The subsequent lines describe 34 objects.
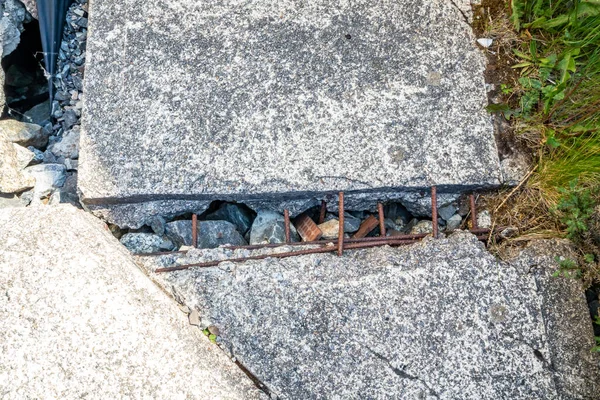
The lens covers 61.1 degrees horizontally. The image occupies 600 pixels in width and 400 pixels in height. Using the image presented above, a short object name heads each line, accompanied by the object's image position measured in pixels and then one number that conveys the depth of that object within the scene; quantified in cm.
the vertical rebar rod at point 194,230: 197
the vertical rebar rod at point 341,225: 191
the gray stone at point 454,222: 204
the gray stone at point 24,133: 227
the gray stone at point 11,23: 243
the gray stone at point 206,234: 200
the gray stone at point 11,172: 209
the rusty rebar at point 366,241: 193
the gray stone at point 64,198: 212
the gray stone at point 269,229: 202
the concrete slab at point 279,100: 192
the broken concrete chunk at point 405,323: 171
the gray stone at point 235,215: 210
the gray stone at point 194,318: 176
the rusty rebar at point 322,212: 202
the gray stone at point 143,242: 199
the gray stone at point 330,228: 203
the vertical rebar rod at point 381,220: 199
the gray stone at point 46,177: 215
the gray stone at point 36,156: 225
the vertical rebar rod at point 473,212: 198
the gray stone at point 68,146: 226
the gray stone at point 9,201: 209
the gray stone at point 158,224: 200
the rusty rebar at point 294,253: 187
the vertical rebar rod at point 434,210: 194
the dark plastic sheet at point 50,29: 239
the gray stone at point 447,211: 204
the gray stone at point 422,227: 204
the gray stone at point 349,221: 205
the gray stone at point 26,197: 213
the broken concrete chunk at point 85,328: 151
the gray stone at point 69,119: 233
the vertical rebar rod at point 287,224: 198
